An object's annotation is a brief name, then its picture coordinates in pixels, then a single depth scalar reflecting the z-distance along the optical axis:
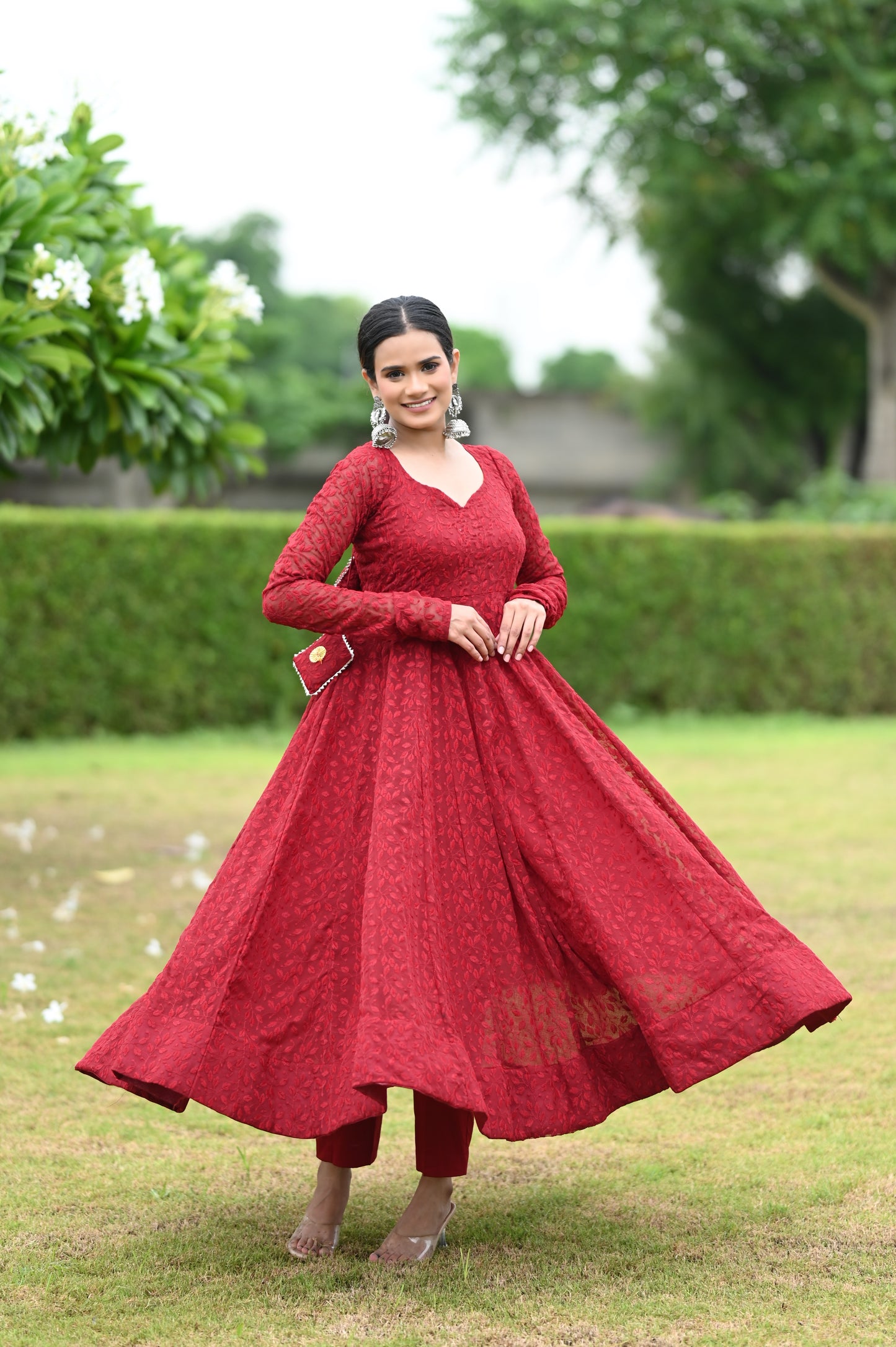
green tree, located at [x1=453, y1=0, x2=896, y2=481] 19.42
